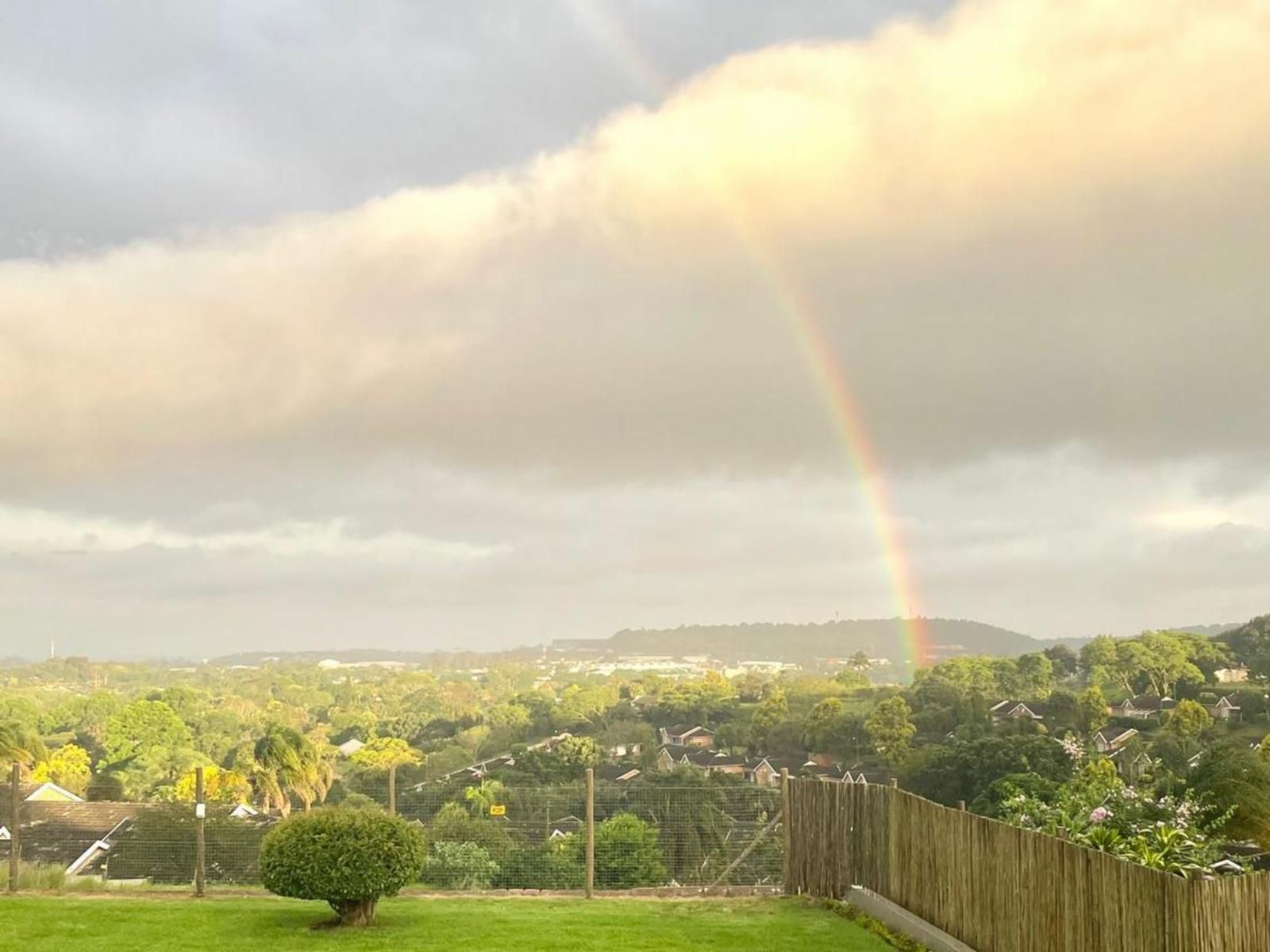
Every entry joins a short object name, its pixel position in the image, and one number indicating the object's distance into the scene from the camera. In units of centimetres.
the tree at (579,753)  5334
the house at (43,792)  4909
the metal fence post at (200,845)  1451
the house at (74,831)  1683
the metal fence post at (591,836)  1496
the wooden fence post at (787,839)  1493
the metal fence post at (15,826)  1481
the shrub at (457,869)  1551
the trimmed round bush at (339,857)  1177
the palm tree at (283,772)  5544
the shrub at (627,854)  1602
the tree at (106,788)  6125
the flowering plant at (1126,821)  872
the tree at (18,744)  4038
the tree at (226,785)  5366
